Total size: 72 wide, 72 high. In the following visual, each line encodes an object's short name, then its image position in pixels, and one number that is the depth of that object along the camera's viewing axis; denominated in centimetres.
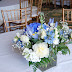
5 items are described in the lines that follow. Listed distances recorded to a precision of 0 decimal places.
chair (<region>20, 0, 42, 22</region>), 344
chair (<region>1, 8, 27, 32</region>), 309
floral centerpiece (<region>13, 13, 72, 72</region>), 95
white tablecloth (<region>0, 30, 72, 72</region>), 116
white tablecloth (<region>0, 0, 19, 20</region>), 331
